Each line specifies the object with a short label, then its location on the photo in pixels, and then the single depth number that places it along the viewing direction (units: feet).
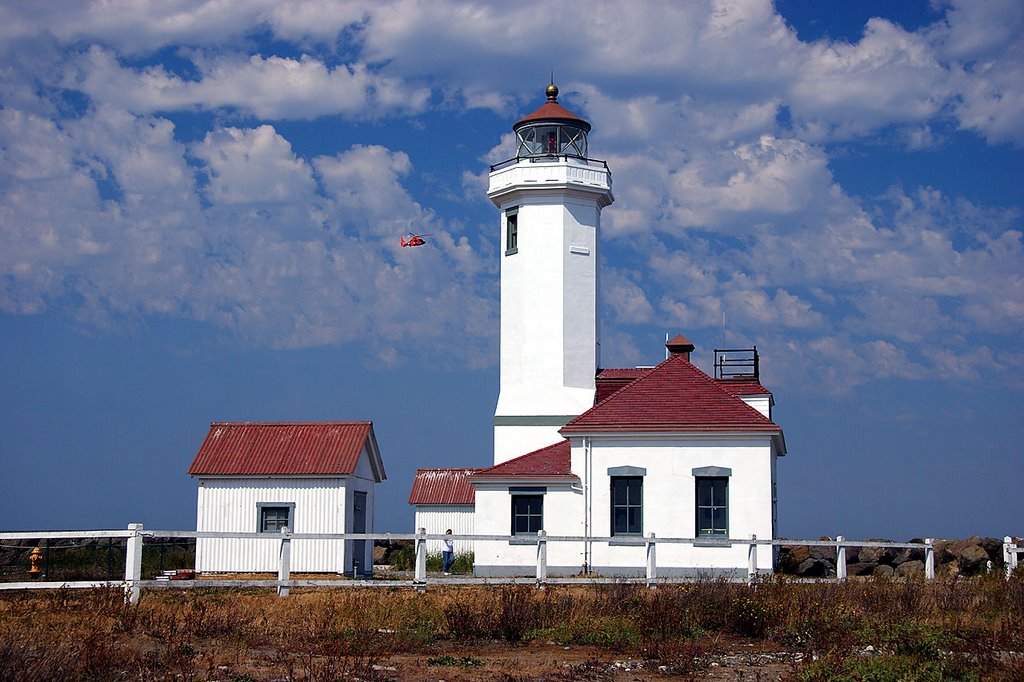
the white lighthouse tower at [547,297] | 98.12
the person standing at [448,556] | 98.59
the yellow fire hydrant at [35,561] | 70.30
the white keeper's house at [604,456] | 81.05
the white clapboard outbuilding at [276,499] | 86.53
